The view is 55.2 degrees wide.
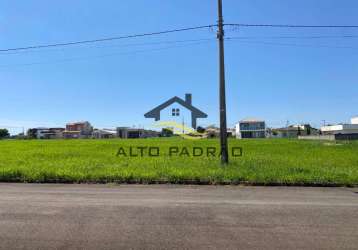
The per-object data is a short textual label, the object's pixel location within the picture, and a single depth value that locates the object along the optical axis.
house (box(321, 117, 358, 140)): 87.59
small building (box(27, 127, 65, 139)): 135.88
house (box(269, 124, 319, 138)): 135.31
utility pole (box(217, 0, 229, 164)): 15.43
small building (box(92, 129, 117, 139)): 143.25
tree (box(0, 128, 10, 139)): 137.62
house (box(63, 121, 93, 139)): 138.88
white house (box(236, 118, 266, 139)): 117.62
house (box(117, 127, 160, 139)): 134.75
